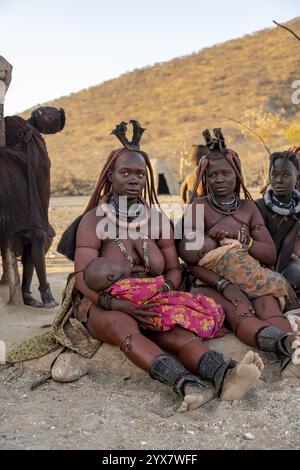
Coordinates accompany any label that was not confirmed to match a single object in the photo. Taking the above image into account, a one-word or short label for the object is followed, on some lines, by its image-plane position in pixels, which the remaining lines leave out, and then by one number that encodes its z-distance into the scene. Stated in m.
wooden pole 5.89
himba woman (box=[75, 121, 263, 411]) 3.59
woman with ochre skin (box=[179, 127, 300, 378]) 4.15
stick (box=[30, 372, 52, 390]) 3.90
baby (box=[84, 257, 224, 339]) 3.87
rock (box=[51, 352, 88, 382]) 3.92
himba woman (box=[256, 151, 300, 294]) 4.82
